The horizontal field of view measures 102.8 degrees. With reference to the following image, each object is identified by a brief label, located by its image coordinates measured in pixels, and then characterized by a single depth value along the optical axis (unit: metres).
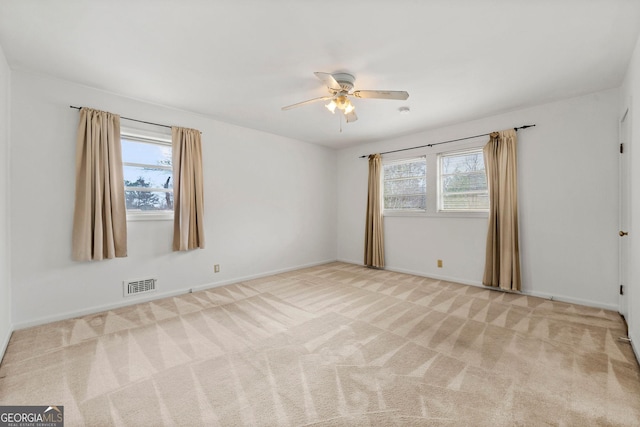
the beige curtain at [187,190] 3.55
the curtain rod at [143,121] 3.22
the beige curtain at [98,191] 2.85
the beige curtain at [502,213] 3.58
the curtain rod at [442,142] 3.57
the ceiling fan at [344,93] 2.43
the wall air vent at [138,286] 3.21
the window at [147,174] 3.31
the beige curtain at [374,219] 5.12
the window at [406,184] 4.72
